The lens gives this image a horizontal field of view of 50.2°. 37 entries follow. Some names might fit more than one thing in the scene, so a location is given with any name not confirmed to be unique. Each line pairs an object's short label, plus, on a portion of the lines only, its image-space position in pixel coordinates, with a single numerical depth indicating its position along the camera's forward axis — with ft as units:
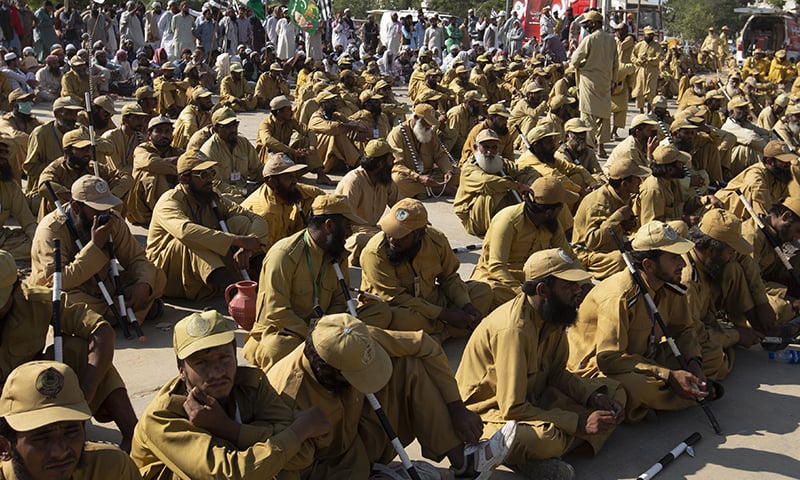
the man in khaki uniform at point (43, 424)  9.50
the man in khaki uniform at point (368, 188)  24.16
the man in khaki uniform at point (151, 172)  26.91
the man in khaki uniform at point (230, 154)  29.37
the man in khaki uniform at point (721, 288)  17.99
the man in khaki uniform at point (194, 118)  36.09
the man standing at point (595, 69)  39.96
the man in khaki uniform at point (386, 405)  11.93
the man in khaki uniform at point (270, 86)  56.85
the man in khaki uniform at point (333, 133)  36.52
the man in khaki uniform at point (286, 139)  34.73
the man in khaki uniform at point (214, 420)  10.58
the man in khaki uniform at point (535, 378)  13.80
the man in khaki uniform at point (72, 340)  13.69
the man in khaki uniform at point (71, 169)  25.27
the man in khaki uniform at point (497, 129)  33.19
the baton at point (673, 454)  14.20
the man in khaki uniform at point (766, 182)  24.57
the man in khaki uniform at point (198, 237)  21.16
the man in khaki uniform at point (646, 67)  56.65
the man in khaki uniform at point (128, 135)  29.94
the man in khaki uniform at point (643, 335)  15.72
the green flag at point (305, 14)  68.28
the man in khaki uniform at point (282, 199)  22.15
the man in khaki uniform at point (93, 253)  18.62
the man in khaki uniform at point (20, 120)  32.63
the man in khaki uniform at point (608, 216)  22.93
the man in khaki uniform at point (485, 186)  26.84
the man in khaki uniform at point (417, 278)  18.13
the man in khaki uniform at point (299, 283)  16.10
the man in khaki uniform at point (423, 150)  33.27
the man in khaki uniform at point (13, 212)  23.95
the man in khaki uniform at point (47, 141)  29.04
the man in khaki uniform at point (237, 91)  54.95
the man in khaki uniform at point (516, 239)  20.07
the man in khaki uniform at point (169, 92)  51.08
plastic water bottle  19.29
